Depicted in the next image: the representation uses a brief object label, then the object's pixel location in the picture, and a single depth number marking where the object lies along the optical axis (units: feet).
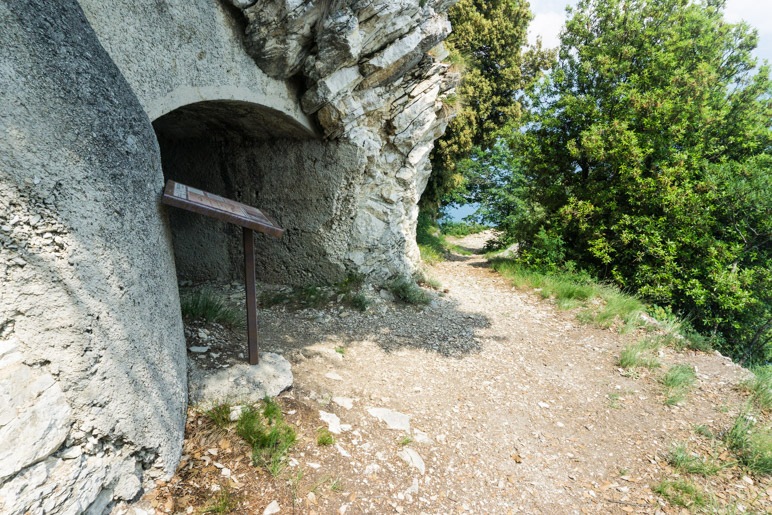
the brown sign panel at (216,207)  8.61
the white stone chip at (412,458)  10.10
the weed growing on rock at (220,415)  9.36
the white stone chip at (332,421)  10.54
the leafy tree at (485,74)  38.88
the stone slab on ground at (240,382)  10.16
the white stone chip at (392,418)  11.40
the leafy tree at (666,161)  24.30
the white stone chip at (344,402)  11.75
